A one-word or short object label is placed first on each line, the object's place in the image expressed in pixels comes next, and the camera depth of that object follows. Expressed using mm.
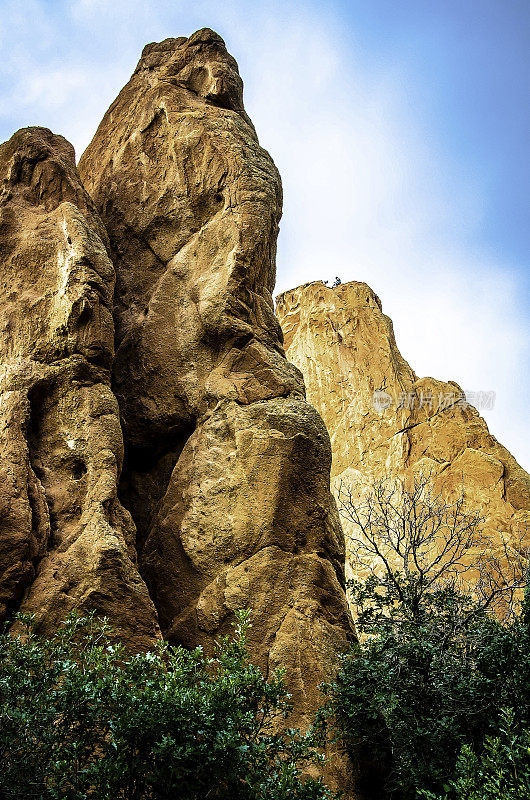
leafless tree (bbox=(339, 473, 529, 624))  13242
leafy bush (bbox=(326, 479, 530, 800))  9227
